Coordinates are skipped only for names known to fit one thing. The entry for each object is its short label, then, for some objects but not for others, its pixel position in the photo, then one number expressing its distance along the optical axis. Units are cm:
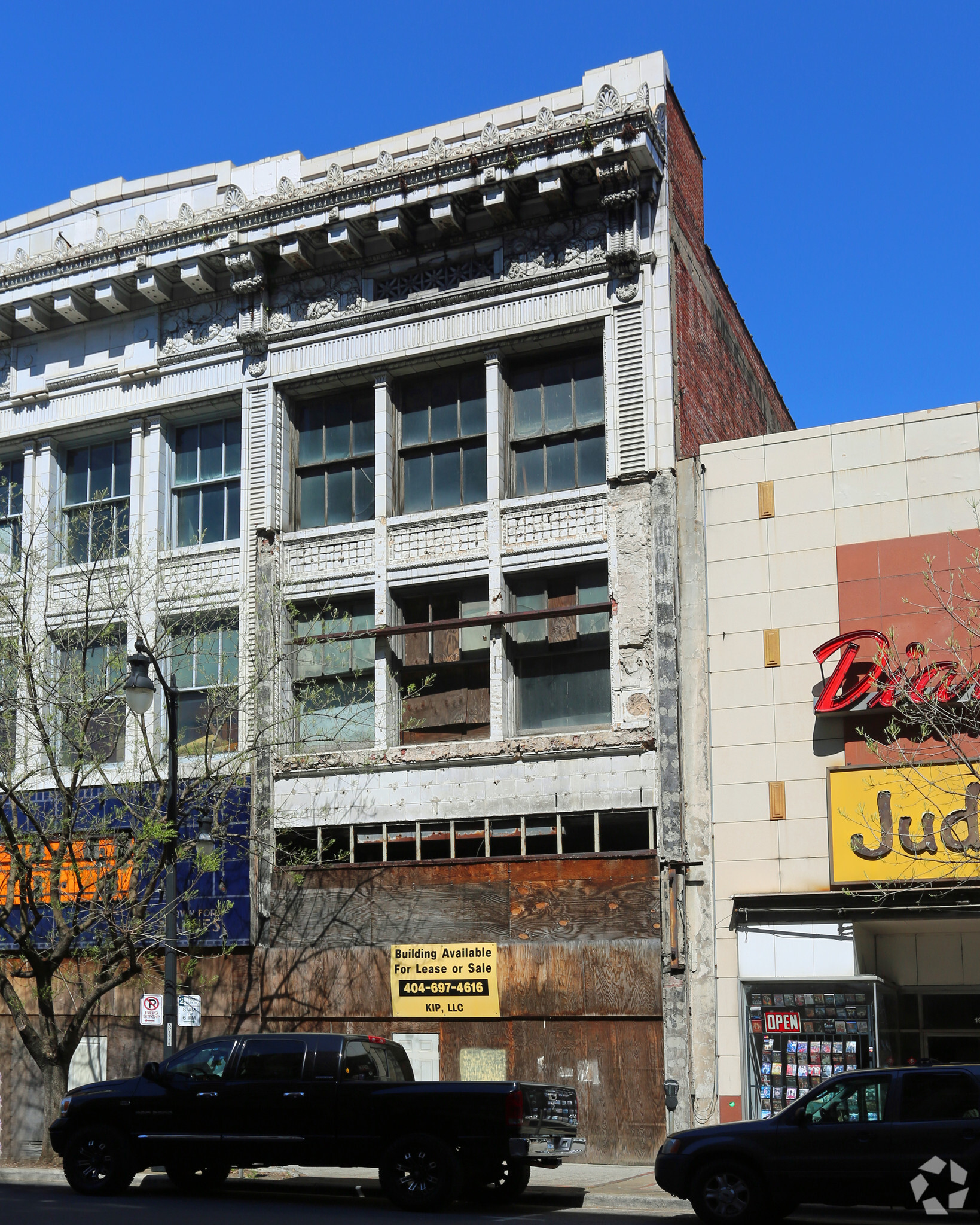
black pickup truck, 1537
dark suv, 1327
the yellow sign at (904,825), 1945
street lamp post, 1897
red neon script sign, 1950
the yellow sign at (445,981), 2198
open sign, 2014
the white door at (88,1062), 2475
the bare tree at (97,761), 2056
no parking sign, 1978
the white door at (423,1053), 2206
